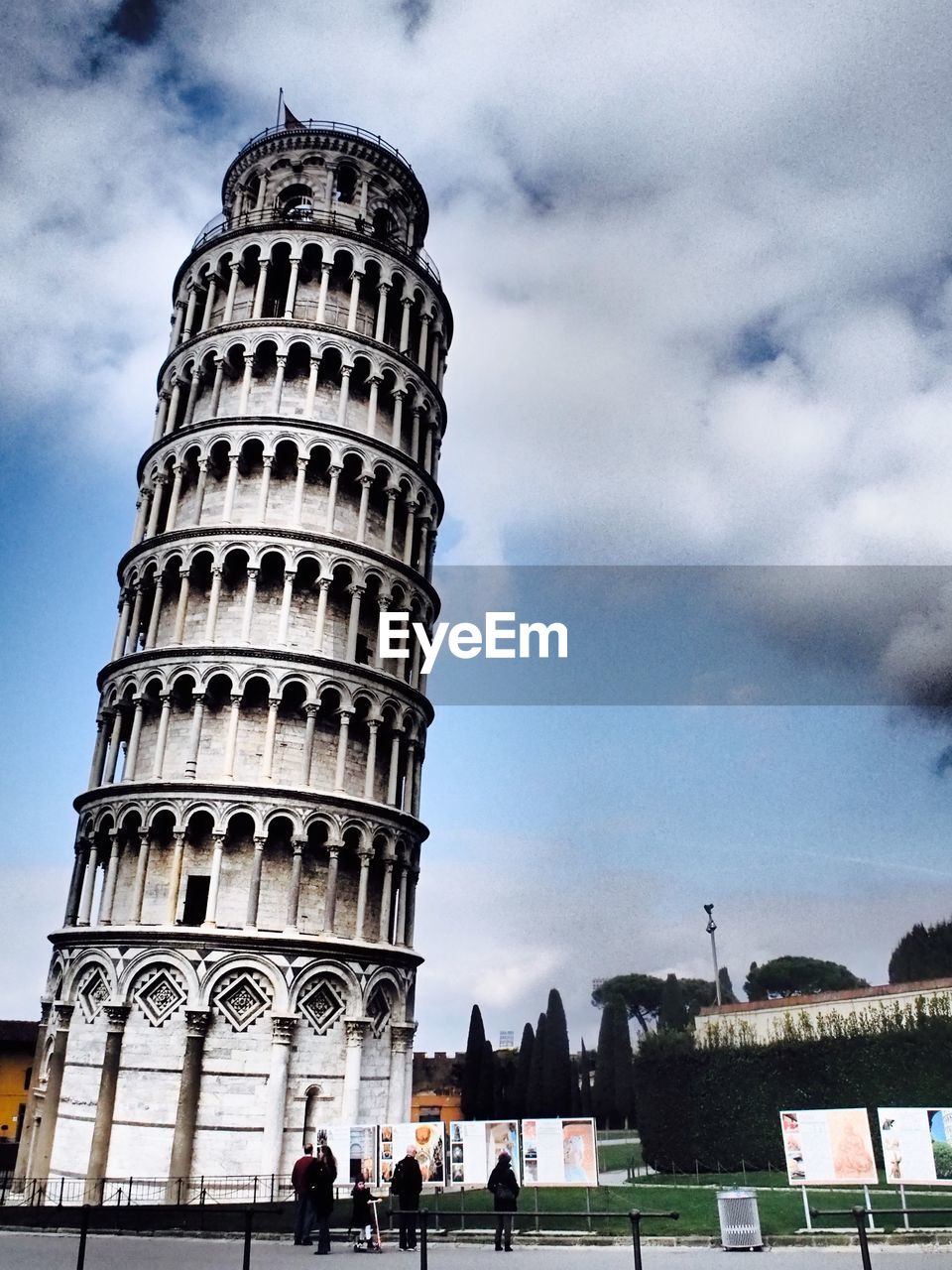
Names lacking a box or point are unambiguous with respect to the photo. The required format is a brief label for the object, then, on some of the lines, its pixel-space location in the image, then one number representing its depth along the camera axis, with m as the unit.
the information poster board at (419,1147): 18.73
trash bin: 14.42
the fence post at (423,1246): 10.27
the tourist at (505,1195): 15.45
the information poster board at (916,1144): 15.89
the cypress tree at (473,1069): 54.11
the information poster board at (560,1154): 17.98
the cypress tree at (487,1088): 54.01
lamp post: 55.78
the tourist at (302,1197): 15.97
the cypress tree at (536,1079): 53.53
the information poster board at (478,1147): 18.39
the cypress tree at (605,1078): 58.44
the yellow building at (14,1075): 46.91
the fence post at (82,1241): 11.44
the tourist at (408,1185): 15.65
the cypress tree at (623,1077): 57.16
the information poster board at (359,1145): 19.11
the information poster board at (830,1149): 15.82
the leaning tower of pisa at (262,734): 24.06
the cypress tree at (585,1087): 58.53
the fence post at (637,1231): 10.25
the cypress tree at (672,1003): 69.69
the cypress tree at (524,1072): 54.84
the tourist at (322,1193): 14.68
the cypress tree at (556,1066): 53.66
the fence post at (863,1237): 9.46
